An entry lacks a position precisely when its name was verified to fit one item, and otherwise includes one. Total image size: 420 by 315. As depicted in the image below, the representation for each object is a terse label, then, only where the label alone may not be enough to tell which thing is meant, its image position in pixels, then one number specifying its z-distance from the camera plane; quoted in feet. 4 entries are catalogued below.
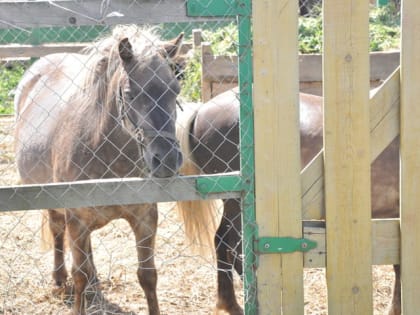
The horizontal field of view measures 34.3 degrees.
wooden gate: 9.64
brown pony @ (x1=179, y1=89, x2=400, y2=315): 16.10
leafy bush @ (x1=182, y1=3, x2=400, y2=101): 25.68
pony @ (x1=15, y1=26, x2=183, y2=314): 10.97
